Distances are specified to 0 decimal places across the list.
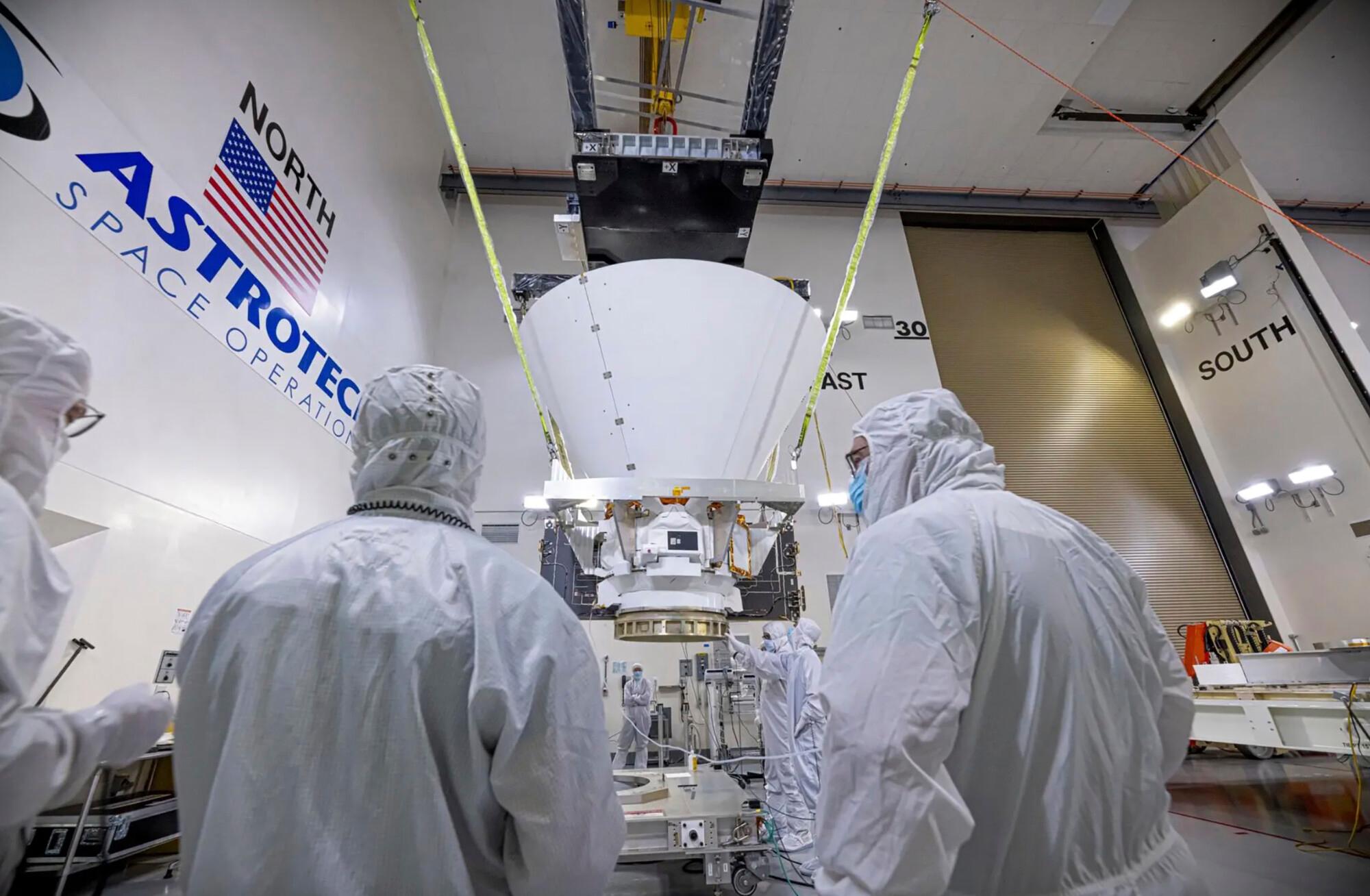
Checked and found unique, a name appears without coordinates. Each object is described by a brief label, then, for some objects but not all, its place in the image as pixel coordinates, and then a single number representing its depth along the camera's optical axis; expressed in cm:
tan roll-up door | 648
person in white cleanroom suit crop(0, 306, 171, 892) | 83
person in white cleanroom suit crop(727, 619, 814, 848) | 342
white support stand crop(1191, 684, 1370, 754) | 279
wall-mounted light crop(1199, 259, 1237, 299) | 629
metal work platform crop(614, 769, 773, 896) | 209
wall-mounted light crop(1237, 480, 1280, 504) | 604
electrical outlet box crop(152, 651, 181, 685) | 268
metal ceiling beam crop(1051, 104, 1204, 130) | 675
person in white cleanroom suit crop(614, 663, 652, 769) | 498
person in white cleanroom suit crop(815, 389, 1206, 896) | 81
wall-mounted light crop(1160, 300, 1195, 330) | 702
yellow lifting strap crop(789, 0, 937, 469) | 253
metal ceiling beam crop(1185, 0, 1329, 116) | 575
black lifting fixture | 287
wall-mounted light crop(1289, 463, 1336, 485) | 545
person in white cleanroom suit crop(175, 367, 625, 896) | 70
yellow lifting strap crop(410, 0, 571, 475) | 243
